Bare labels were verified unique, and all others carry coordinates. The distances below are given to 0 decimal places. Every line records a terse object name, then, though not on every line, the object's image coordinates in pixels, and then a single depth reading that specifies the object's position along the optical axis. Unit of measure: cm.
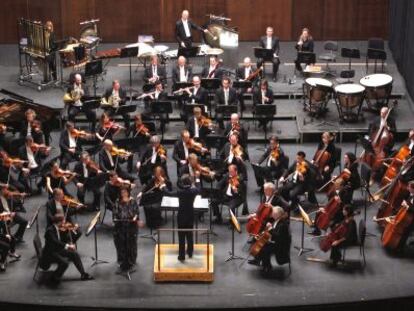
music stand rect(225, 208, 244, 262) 1446
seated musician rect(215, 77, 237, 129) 1842
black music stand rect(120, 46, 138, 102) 1964
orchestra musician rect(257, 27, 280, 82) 2059
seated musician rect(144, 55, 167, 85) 1948
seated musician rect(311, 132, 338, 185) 1597
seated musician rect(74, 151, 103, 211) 1578
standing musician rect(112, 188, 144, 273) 1386
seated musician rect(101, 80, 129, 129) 1825
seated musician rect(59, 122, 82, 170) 1691
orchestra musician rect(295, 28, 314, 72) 2075
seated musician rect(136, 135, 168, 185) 1627
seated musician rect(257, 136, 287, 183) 1612
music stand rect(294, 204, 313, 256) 1460
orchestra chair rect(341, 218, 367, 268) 1376
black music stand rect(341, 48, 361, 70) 1983
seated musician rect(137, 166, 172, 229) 1494
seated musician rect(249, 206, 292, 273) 1369
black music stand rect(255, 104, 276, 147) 1755
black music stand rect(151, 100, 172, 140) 1747
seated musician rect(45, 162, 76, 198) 1543
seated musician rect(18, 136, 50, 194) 1633
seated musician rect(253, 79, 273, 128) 1852
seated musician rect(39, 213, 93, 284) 1353
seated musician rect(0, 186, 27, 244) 1448
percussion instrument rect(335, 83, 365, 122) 1848
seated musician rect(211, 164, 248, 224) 1527
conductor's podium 1385
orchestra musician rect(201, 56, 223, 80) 1941
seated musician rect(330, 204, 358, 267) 1376
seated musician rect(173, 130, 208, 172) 1656
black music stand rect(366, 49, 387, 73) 1983
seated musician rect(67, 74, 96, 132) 1841
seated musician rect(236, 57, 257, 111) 1917
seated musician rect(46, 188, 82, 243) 1399
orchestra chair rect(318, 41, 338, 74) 2089
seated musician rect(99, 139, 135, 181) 1614
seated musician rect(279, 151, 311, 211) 1556
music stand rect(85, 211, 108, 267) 1427
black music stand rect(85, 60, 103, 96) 1870
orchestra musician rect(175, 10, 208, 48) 2114
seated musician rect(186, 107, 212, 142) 1745
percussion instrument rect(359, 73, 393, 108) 1880
